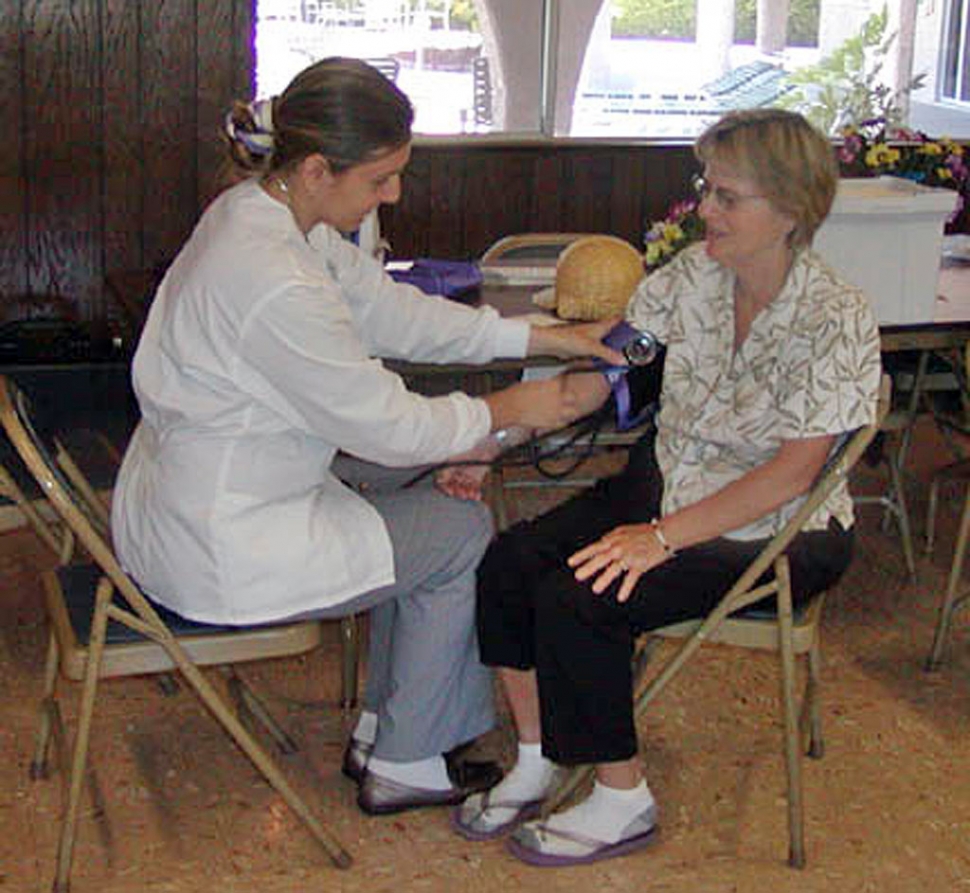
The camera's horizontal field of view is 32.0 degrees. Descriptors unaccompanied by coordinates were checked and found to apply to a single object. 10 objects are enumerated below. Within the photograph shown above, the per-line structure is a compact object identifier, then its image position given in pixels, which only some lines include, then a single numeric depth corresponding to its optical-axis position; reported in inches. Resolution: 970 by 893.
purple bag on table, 138.9
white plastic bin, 135.6
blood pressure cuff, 115.3
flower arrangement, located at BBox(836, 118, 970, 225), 156.3
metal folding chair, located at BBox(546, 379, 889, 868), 104.6
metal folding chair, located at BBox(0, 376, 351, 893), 98.4
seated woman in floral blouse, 105.1
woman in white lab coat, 97.9
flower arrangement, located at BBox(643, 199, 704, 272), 135.3
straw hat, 128.0
